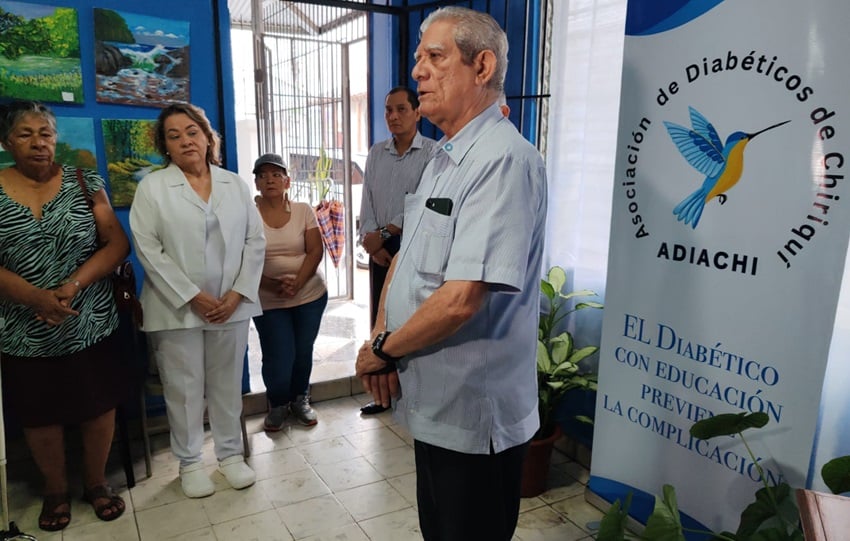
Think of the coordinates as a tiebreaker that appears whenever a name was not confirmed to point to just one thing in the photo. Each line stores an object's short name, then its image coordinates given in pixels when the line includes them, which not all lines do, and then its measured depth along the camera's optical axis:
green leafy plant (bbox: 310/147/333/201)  4.58
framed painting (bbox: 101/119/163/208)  2.64
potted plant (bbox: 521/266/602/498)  2.37
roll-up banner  1.50
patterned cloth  4.58
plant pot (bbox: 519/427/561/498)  2.43
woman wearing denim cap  2.86
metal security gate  4.09
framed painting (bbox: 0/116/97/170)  2.54
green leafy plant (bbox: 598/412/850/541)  1.45
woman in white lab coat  2.26
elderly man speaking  1.21
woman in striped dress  2.05
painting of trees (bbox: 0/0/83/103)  2.38
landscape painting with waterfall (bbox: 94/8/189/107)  2.55
